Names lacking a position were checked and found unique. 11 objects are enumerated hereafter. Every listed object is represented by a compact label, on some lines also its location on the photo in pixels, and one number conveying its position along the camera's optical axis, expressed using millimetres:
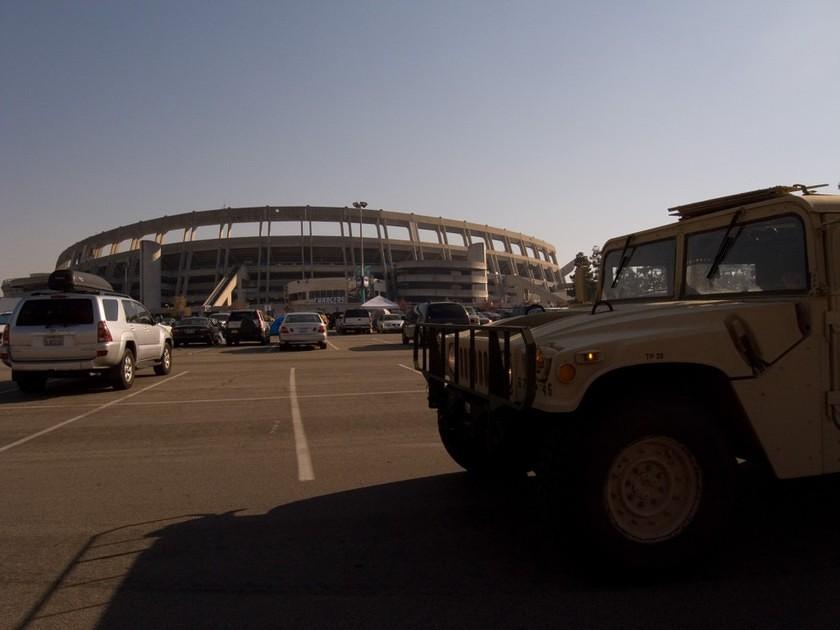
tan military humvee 3555
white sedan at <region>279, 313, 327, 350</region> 26250
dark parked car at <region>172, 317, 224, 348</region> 31266
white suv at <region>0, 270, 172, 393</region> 12523
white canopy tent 62594
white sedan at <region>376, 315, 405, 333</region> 45344
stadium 125062
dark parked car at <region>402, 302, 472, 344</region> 26688
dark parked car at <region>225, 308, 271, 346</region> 31953
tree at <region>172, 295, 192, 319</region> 110912
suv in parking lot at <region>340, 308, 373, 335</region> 43594
